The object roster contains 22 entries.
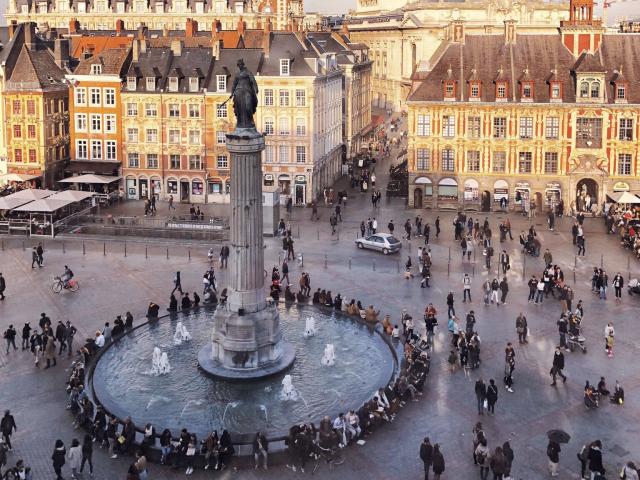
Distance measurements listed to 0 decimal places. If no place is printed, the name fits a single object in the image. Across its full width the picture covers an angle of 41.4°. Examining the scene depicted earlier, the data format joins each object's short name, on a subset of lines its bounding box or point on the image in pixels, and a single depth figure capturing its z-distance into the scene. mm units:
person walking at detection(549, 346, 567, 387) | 33344
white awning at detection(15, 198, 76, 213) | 60194
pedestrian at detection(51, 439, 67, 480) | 26056
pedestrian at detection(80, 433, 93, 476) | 26438
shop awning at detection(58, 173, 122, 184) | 72188
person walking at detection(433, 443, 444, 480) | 25516
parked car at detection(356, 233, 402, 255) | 55969
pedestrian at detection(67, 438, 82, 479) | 26344
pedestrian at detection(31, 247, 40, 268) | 51750
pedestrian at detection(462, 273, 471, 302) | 45062
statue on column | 32906
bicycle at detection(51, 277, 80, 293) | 46375
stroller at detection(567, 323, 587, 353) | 37250
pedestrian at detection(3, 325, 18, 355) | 36716
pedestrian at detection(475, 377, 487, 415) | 30531
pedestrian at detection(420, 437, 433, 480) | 25906
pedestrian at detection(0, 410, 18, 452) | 28062
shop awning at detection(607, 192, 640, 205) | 64562
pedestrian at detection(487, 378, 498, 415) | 30469
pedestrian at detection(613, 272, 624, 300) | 44875
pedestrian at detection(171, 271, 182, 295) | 44781
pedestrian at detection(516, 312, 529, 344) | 38094
